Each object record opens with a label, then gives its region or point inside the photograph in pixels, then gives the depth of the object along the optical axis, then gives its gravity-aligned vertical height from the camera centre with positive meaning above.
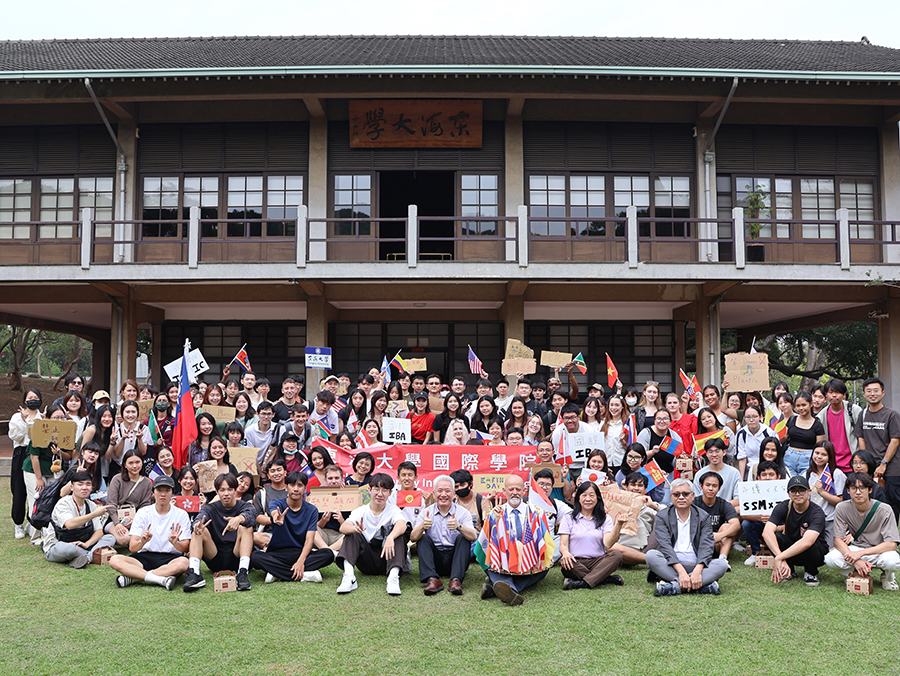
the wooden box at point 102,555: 7.45 -1.68
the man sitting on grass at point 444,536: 6.67 -1.36
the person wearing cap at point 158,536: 6.73 -1.36
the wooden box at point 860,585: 6.23 -1.63
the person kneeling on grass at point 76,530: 7.35 -1.43
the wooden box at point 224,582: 6.44 -1.68
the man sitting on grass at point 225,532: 6.72 -1.32
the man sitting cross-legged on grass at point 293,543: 6.85 -1.46
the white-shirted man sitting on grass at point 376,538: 6.71 -1.38
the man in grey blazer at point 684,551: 6.29 -1.41
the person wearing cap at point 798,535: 6.57 -1.32
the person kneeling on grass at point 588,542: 6.59 -1.40
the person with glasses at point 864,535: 6.33 -1.27
